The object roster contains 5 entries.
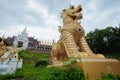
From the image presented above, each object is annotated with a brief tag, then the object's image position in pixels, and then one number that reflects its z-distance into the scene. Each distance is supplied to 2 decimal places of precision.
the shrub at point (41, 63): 17.12
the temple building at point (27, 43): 34.03
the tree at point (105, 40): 22.15
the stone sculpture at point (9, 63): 11.42
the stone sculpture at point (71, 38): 3.64
